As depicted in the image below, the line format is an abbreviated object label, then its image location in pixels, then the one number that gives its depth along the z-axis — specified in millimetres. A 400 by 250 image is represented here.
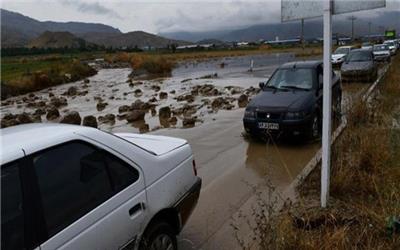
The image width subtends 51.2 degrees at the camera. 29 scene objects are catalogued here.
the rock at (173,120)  13331
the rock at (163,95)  20875
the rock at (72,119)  14070
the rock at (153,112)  15467
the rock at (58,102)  21453
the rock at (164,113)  14556
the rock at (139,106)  16859
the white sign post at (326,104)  4469
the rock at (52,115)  16858
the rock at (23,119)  15232
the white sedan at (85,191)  2500
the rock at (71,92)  27297
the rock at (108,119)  14831
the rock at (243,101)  15852
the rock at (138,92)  23534
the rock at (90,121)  13584
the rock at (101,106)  19109
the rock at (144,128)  12480
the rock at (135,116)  14398
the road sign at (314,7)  4242
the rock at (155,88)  25978
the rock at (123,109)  16878
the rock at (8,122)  15492
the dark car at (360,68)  19172
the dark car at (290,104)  8648
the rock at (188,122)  12436
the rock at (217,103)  16062
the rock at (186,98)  18970
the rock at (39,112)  18561
